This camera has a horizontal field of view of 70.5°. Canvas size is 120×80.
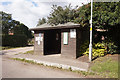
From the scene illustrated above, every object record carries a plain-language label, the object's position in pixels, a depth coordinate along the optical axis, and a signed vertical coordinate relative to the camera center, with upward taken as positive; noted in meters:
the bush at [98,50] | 7.99 -1.07
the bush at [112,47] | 8.00 -0.73
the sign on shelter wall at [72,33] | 7.89 +0.57
